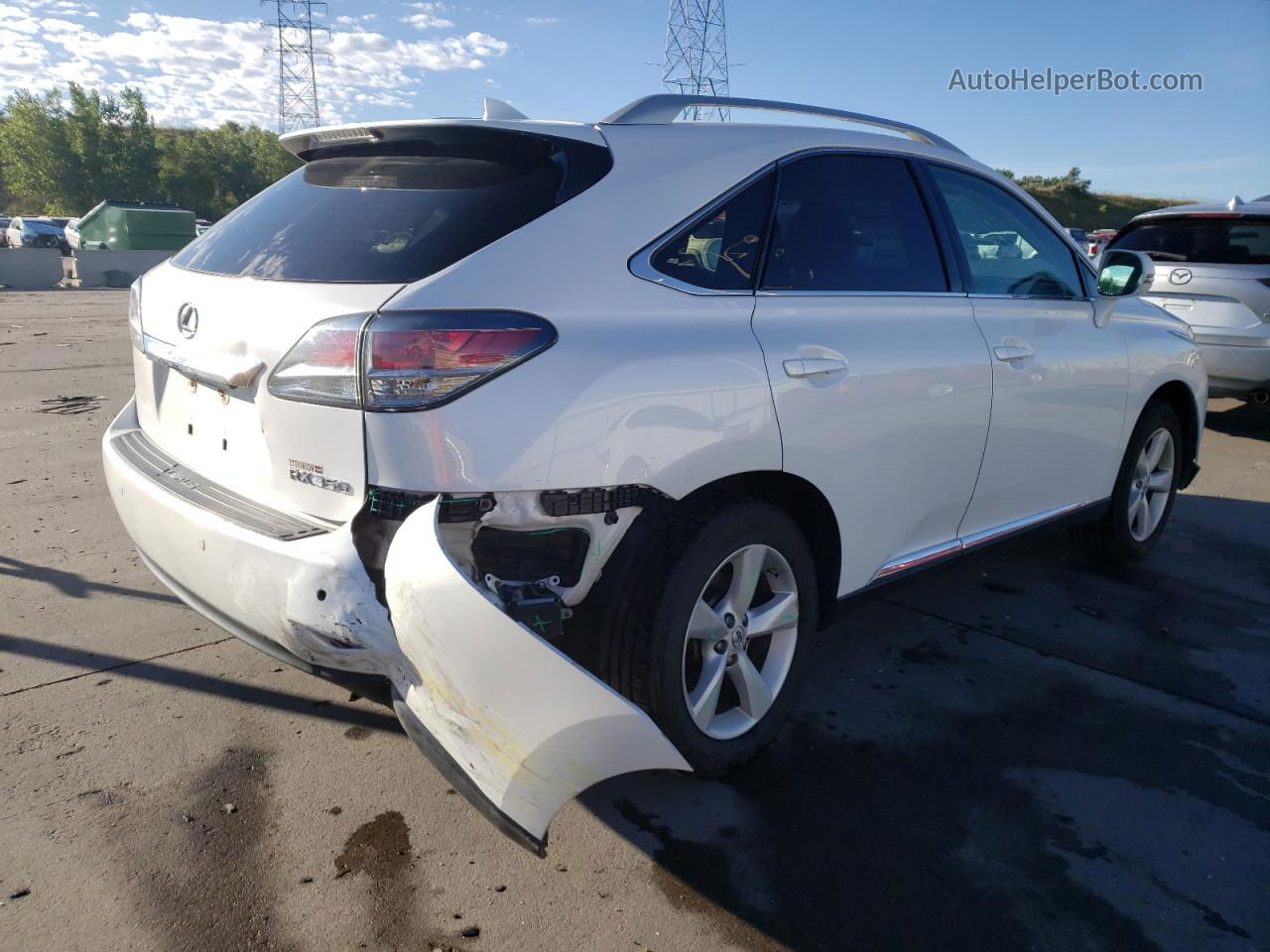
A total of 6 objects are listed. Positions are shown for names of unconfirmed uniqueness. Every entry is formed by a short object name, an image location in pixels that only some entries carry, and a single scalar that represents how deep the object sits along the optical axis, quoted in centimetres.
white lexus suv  207
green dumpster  2895
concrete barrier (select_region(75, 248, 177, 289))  2503
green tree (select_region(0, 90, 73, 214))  5900
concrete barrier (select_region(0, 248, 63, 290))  2266
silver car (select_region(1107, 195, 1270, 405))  743
